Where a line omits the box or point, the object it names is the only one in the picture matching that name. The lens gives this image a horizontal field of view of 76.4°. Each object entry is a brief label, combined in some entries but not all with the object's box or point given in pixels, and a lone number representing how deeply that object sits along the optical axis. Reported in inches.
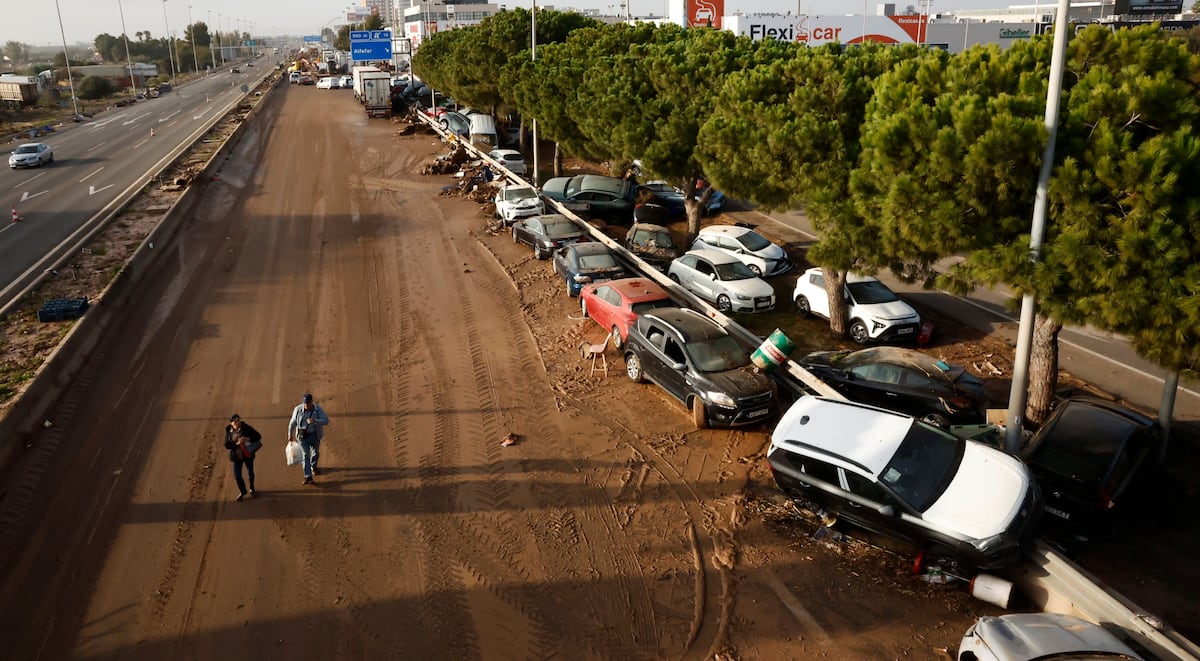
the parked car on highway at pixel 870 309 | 659.4
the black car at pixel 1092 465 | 382.9
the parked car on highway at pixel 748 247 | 847.7
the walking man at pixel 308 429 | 422.6
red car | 615.2
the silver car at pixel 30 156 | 1547.7
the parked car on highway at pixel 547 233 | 866.8
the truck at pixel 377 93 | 2201.0
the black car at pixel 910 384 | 499.8
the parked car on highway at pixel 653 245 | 860.6
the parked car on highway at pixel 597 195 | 1086.4
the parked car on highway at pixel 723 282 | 731.4
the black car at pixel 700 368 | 487.2
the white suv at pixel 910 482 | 337.7
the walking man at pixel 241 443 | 403.9
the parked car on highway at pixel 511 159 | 1332.4
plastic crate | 669.3
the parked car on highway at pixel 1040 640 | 270.2
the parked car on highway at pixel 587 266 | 739.4
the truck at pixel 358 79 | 2374.1
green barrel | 508.7
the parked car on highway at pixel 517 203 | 1009.5
